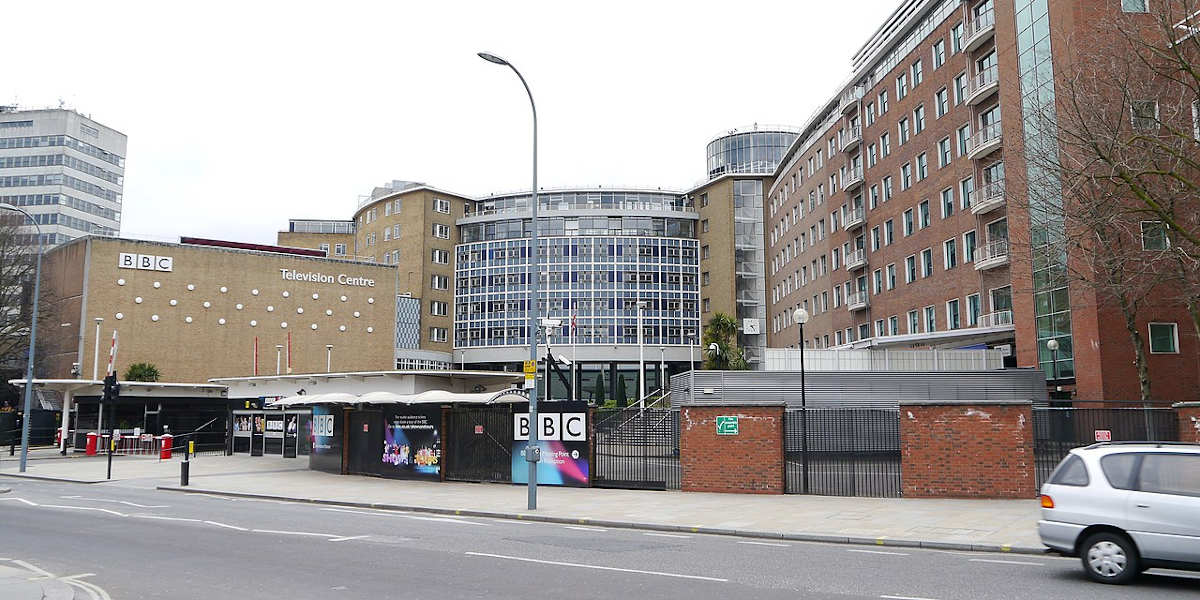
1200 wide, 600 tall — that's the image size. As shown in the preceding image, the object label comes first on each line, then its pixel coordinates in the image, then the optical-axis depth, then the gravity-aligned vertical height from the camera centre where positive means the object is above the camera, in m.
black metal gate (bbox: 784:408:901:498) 21.38 -1.23
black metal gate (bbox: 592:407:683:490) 23.17 -1.14
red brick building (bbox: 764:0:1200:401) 34.03 +11.03
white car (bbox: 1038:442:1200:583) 9.79 -1.18
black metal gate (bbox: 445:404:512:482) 25.64 -1.09
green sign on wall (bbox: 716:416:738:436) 21.80 -0.49
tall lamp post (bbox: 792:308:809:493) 20.97 -0.90
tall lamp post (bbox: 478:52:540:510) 19.06 +1.37
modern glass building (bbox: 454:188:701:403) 86.69 +12.33
